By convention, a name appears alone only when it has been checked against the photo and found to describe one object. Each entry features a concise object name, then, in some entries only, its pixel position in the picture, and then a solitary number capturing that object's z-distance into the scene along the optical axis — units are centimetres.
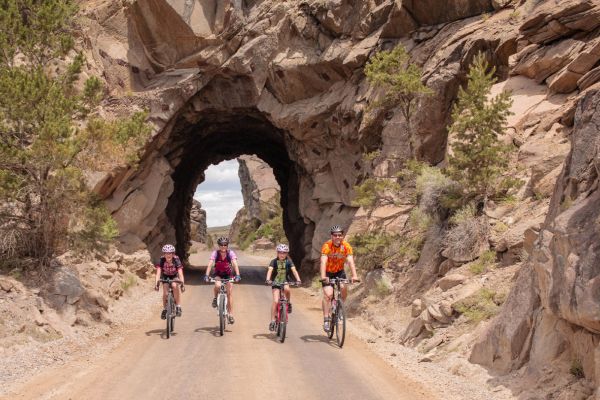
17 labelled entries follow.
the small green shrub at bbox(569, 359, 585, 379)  635
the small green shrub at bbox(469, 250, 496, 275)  1148
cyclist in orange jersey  1065
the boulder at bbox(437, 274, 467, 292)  1158
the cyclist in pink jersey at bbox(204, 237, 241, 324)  1145
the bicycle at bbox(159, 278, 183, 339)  1134
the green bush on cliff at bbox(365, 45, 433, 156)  1784
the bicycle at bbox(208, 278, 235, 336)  1131
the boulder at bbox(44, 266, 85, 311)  1343
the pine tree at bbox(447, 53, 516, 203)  1309
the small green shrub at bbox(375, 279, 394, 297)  1529
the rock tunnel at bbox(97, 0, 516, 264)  2456
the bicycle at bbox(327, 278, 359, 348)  1037
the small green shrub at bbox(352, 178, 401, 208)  1723
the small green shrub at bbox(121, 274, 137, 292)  2028
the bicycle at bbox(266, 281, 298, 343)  1073
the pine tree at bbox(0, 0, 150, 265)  1290
